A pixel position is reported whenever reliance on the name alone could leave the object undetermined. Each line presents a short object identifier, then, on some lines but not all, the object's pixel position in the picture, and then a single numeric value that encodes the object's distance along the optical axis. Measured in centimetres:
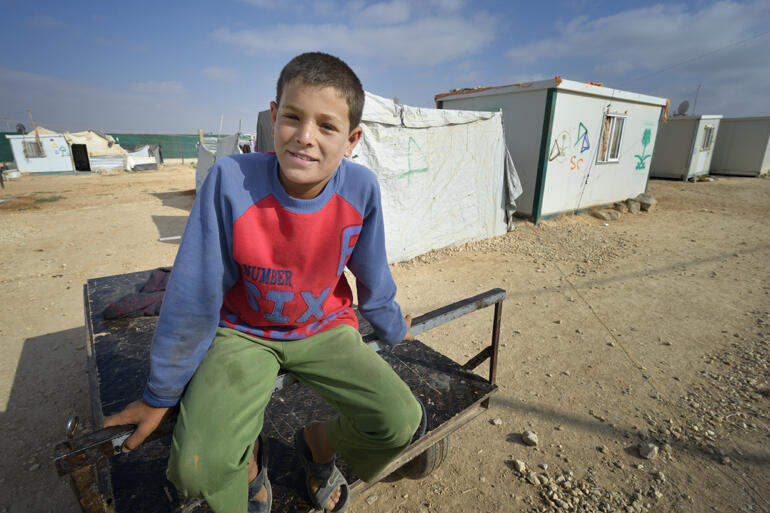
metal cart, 128
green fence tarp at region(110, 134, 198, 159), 3403
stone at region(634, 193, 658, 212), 958
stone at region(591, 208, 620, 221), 848
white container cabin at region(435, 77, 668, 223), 734
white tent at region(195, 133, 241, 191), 789
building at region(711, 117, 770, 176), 1572
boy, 109
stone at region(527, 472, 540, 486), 196
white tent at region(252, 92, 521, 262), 505
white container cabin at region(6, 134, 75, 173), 1878
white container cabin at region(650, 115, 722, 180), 1447
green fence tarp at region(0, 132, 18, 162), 2516
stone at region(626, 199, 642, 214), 931
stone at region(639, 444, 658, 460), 210
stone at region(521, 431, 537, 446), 222
